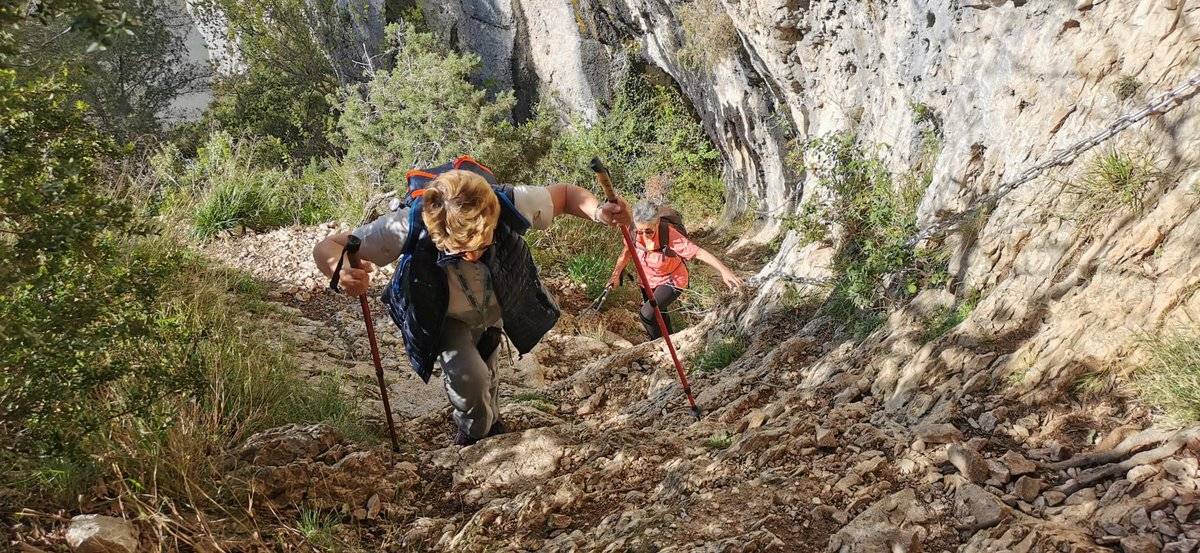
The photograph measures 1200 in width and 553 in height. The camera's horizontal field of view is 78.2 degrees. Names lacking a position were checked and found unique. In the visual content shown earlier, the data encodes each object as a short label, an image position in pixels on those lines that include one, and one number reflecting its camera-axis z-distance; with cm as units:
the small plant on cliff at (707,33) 872
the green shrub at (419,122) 1036
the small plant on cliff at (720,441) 341
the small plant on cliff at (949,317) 354
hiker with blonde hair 330
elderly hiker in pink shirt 616
